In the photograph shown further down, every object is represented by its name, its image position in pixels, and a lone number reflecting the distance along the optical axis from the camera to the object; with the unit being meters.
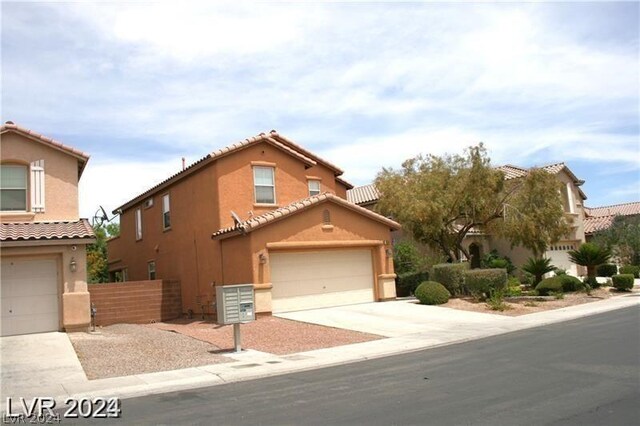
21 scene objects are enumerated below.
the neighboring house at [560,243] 34.09
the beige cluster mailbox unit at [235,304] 13.83
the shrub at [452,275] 23.81
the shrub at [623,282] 27.14
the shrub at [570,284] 26.91
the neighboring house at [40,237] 17.31
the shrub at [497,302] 20.99
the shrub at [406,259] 27.23
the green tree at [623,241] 34.53
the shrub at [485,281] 22.95
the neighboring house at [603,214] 42.08
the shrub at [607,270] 34.31
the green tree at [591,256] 27.22
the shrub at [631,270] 31.80
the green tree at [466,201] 24.38
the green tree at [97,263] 36.72
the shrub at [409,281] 26.48
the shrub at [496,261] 32.53
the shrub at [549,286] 25.84
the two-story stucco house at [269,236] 20.84
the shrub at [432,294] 22.03
